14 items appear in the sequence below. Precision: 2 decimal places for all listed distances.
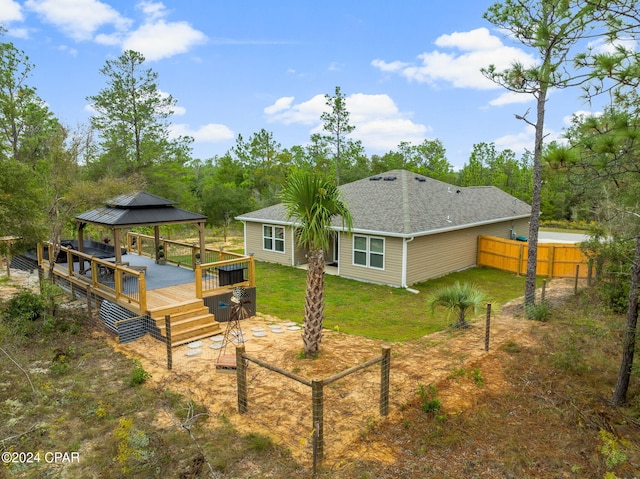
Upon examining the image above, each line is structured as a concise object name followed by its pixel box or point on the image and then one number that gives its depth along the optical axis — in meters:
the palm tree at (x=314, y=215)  7.29
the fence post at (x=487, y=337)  8.26
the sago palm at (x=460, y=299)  9.59
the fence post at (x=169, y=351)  7.57
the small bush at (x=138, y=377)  7.03
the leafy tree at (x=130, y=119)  27.28
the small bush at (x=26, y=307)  9.79
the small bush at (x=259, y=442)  5.17
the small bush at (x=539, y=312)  10.59
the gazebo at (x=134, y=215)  10.38
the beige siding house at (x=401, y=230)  15.31
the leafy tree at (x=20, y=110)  20.84
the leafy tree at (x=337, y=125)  35.78
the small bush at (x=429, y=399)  5.98
